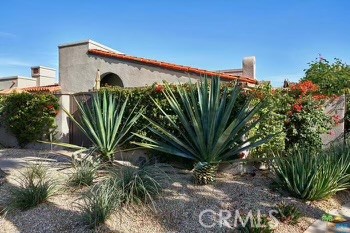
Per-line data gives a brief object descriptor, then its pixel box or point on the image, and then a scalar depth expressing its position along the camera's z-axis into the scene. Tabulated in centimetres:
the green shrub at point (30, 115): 1184
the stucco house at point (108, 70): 1341
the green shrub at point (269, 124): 793
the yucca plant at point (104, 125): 786
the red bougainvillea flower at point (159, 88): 881
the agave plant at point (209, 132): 637
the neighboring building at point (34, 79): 2168
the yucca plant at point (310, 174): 561
